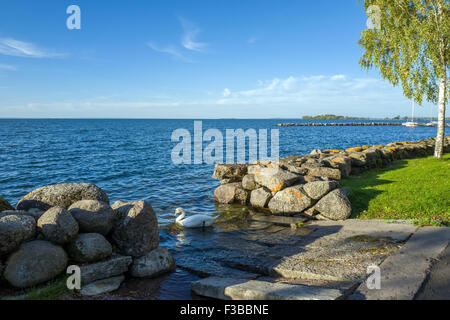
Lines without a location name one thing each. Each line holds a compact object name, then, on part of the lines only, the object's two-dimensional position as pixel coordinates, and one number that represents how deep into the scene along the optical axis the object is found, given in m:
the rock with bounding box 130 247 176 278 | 7.54
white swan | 11.91
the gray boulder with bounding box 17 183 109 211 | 8.98
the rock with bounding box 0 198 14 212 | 8.80
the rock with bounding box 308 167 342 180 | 16.39
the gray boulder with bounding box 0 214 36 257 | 6.20
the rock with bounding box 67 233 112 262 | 6.88
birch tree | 19.39
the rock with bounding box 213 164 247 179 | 18.48
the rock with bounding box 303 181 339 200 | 12.34
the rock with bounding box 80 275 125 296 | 6.36
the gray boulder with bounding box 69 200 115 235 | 7.42
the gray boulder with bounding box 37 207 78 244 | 6.73
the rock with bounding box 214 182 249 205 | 15.40
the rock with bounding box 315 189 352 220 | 11.32
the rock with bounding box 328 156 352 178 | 17.97
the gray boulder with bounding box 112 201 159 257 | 7.78
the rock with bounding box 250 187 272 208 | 14.01
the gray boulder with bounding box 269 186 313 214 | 12.51
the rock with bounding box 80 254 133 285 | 6.67
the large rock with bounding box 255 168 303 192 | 13.92
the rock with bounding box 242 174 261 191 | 15.43
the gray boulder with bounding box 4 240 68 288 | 6.08
